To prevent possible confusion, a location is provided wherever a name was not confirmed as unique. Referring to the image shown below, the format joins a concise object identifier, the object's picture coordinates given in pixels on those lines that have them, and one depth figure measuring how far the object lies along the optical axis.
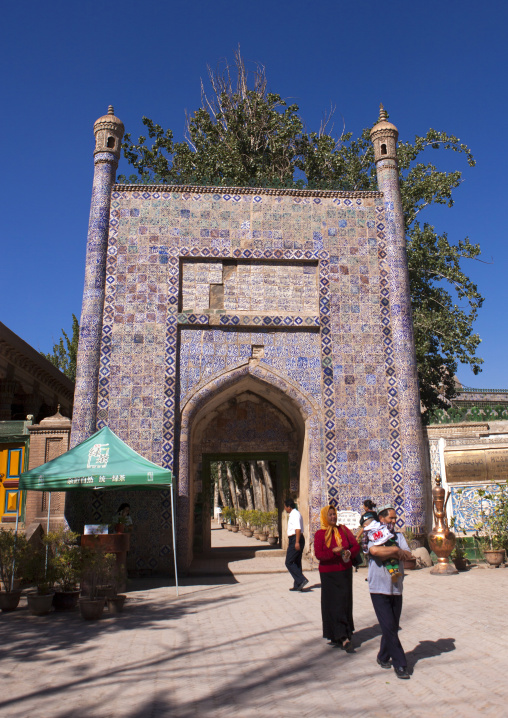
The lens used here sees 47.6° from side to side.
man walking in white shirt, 8.77
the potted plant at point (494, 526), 10.43
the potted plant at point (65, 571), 7.13
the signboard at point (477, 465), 11.30
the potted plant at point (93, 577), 6.70
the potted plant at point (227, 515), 26.36
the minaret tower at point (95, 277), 10.71
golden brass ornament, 9.95
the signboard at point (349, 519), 10.73
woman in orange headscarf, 5.42
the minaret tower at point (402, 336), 10.95
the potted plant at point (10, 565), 7.24
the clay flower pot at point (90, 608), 6.66
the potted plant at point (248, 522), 21.04
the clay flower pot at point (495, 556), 10.38
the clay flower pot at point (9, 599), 7.23
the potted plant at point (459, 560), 10.34
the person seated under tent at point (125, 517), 9.34
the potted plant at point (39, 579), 6.97
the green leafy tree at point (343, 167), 17.12
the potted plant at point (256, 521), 19.43
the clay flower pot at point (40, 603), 6.95
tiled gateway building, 10.90
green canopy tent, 8.19
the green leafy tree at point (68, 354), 27.95
